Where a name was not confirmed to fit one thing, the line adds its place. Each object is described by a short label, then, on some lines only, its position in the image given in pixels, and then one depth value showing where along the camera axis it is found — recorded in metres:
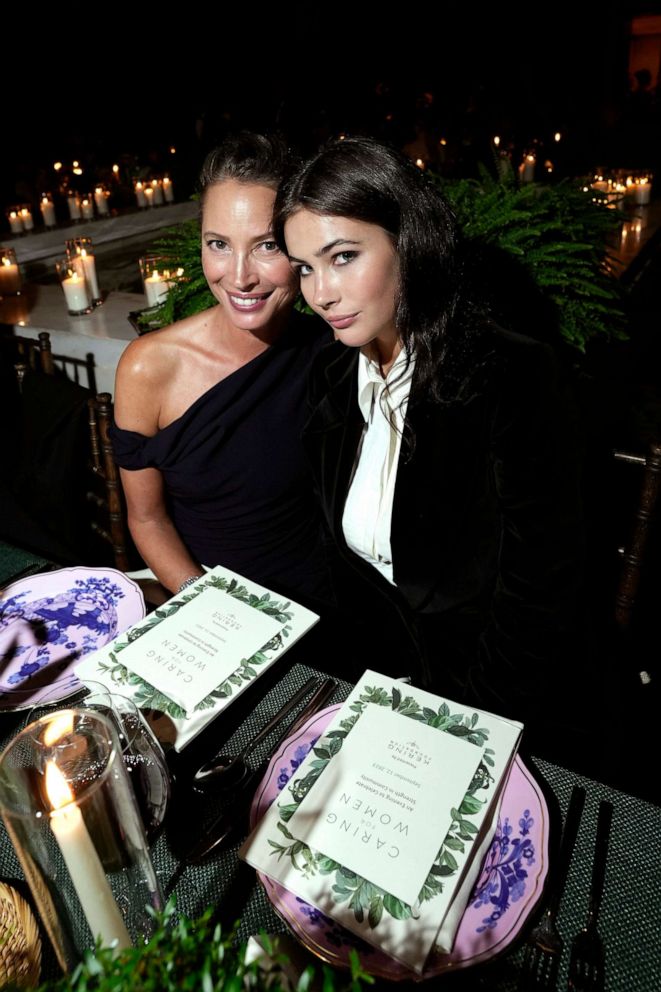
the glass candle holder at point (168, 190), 5.44
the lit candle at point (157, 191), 5.23
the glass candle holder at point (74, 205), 4.73
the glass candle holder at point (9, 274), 3.44
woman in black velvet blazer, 1.24
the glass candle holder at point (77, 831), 0.55
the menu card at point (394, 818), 0.71
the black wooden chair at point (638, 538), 1.37
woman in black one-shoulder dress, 1.76
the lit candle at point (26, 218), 4.50
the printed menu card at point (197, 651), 0.97
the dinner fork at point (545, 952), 0.69
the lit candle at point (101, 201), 4.89
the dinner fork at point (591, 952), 0.69
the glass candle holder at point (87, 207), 4.76
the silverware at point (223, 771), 0.88
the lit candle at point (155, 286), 2.84
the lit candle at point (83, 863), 0.53
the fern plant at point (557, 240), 1.70
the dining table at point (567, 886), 0.70
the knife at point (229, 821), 0.82
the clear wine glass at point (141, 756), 0.74
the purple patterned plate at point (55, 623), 1.12
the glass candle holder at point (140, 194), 5.10
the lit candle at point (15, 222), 4.46
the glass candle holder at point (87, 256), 3.10
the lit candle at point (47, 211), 4.61
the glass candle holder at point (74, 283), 3.06
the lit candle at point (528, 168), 5.76
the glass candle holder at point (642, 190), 5.02
